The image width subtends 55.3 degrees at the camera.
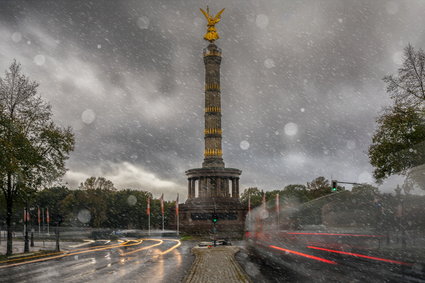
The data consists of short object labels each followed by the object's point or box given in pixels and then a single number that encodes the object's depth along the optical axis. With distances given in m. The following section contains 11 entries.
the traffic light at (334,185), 33.91
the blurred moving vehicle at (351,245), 16.33
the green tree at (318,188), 115.12
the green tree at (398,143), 33.59
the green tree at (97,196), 96.25
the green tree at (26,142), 26.84
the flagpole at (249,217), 74.68
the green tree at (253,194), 125.12
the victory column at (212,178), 75.88
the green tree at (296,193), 113.19
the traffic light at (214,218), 33.44
